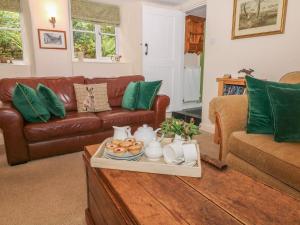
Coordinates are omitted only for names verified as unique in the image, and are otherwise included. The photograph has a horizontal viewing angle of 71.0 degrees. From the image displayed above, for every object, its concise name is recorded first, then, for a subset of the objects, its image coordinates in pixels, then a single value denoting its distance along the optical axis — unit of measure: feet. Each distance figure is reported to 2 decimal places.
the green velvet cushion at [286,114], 4.70
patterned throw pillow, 8.78
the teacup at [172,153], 3.49
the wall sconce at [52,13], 11.54
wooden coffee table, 2.34
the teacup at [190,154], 3.50
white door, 12.74
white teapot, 4.13
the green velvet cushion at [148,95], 9.18
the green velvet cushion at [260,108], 5.34
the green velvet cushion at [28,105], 6.82
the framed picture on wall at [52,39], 11.58
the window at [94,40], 13.72
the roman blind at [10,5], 11.21
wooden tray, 3.29
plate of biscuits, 3.61
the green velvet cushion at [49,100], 7.52
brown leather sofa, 6.70
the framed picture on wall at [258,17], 7.93
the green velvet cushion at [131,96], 9.16
